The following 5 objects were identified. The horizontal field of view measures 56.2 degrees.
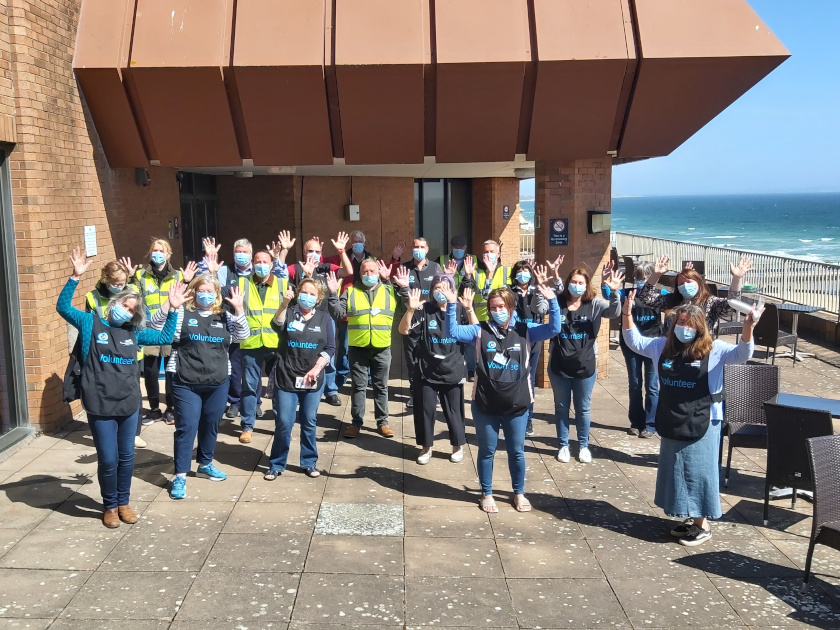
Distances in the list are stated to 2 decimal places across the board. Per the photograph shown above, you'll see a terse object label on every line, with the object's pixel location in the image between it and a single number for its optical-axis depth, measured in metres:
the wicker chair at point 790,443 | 5.80
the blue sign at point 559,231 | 10.15
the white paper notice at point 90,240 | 8.77
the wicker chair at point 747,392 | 6.95
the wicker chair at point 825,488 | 4.86
